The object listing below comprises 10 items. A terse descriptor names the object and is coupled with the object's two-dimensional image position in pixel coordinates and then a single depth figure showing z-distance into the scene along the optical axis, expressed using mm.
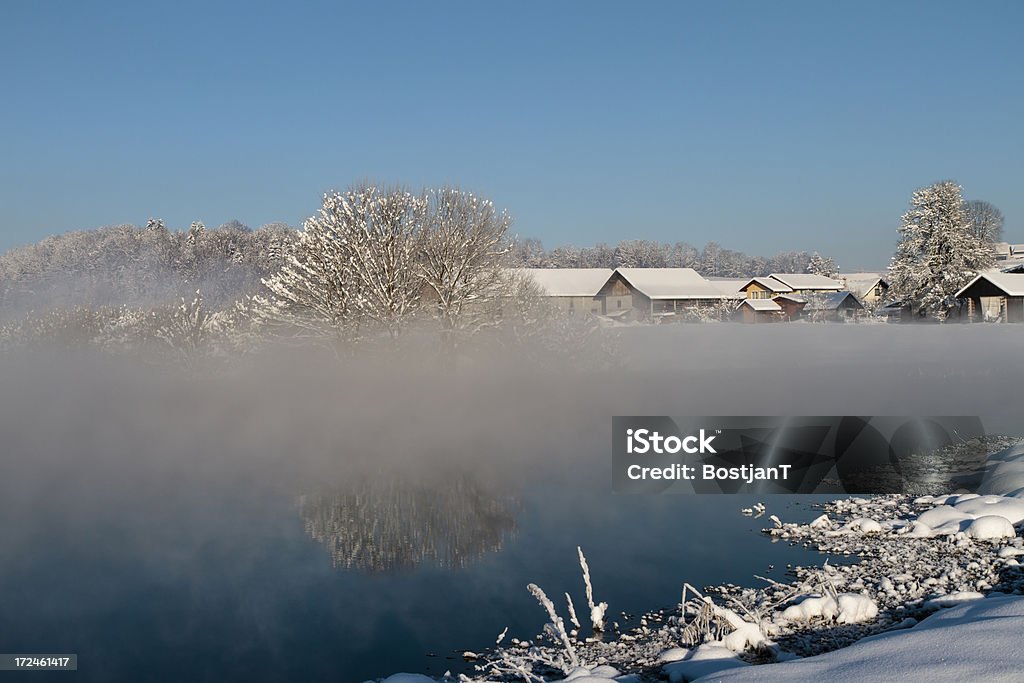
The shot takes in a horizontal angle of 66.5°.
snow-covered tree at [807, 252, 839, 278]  178375
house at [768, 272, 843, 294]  120281
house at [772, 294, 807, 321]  101438
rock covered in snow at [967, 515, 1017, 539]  12086
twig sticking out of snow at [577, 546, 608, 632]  9852
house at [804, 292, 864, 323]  97500
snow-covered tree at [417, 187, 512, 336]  39281
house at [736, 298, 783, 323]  98756
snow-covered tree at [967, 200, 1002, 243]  111775
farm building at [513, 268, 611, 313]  101625
